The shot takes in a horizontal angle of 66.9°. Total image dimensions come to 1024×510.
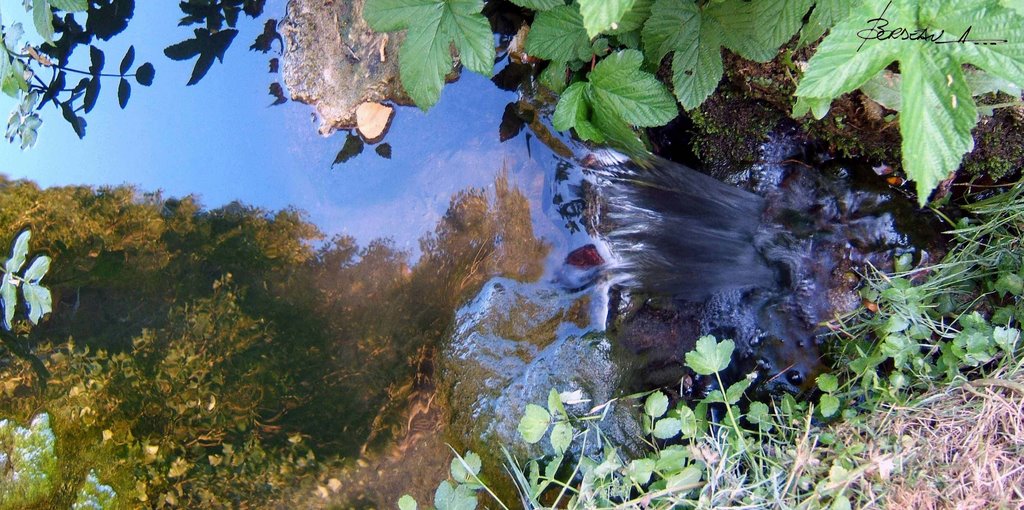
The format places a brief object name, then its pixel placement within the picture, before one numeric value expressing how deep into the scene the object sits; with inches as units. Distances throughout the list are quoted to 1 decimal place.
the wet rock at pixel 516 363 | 34.3
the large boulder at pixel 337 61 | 34.3
